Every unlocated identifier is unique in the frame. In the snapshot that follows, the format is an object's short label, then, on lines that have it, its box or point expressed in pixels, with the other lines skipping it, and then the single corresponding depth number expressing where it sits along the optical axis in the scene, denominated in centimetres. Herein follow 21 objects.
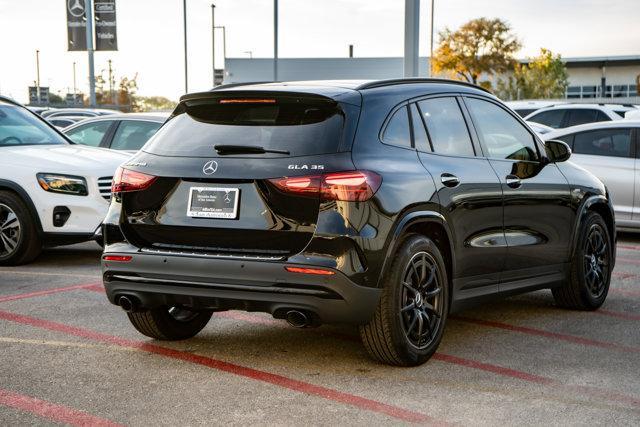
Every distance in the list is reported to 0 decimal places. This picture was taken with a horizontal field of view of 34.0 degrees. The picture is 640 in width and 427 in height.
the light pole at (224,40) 7978
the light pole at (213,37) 6563
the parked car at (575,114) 2109
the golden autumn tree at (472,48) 6869
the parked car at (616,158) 1261
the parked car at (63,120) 2823
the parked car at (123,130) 1338
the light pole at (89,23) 3216
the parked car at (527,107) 2484
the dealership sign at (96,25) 3244
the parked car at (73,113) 3051
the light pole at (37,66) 11744
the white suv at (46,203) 1030
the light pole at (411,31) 1706
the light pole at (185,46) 5238
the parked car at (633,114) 1972
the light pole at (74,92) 8530
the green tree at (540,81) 7212
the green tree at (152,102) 11254
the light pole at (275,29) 4225
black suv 548
